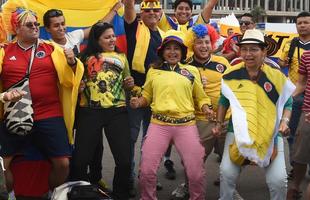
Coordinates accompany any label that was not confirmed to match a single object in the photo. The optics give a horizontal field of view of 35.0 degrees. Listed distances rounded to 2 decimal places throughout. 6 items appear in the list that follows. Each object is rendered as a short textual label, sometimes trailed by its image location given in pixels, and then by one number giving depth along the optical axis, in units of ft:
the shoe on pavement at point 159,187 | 19.34
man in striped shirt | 16.81
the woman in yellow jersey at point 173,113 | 15.89
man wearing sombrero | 14.35
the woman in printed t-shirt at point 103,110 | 16.25
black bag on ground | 14.98
